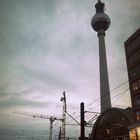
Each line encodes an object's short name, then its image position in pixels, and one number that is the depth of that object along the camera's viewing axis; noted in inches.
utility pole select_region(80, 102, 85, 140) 1073.5
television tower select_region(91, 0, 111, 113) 3511.3
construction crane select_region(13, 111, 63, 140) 4308.1
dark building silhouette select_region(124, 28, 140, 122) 2021.4
